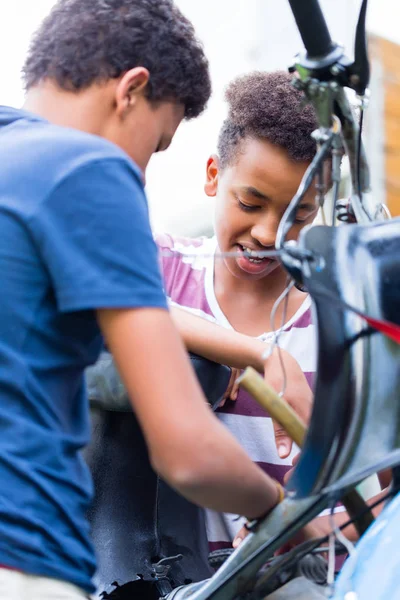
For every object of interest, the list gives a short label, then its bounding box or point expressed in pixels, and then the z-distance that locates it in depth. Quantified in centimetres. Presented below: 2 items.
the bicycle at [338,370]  180
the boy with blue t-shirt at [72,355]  178
